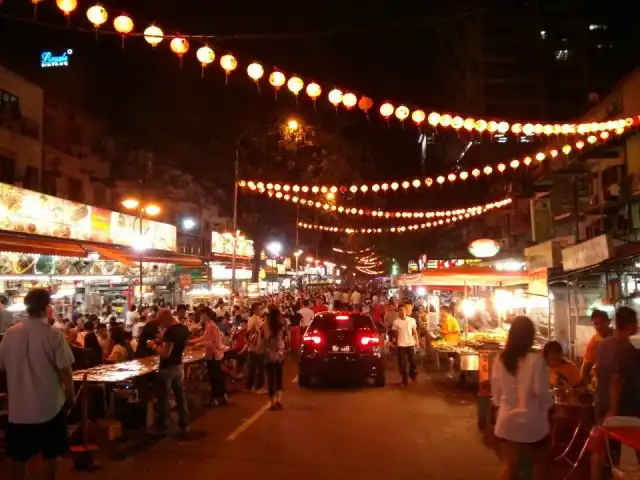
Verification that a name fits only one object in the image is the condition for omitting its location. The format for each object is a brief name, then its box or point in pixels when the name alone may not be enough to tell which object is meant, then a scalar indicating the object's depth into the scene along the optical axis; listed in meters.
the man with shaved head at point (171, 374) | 9.83
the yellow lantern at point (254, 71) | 11.79
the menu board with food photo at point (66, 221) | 15.94
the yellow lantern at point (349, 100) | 12.80
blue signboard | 33.84
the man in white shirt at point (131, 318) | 18.86
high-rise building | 75.12
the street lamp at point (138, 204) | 20.88
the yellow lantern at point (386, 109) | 13.49
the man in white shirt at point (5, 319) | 12.48
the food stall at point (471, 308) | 13.87
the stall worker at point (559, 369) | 8.18
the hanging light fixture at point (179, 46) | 10.83
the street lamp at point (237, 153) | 25.12
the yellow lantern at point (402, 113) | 13.64
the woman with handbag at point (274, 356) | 12.07
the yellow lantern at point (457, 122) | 14.25
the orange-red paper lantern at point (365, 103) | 12.84
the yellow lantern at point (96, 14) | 9.83
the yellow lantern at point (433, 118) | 13.91
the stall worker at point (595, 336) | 8.09
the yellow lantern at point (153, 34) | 10.09
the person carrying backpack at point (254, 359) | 14.10
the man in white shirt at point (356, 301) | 32.72
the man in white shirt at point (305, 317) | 22.75
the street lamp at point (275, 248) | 43.98
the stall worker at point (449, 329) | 16.97
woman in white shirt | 5.06
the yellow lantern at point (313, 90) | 12.45
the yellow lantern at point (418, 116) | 13.92
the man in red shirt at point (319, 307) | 26.31
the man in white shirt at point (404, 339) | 14.96
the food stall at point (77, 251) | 15.61
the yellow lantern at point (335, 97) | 12.76
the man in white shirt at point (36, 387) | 5.67
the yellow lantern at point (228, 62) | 11.41
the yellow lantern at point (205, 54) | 11.20
